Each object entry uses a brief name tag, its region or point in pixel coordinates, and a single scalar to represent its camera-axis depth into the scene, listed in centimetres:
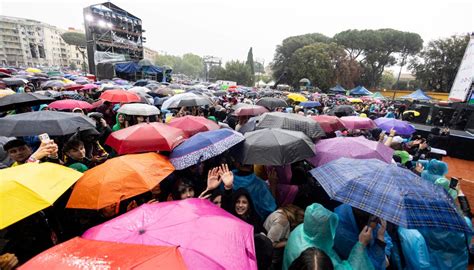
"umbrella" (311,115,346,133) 577
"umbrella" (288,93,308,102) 1273
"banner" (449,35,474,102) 1330
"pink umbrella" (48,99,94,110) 560
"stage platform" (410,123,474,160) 1066
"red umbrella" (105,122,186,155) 340
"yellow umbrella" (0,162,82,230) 170
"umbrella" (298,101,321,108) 1162
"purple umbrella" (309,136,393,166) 352
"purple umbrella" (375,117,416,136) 649
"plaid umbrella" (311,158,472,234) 188
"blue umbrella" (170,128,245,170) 301
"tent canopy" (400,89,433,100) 2151
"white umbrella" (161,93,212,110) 656
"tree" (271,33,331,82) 4859
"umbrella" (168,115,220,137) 453
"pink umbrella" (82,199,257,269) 145
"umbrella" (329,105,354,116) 970
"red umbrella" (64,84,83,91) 1186
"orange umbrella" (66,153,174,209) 227
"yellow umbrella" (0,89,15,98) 639
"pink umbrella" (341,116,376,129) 627
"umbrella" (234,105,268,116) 662
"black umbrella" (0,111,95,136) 324
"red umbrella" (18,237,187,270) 117
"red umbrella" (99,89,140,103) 673
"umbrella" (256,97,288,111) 892
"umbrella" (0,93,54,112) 456
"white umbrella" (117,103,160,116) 538
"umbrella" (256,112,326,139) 426
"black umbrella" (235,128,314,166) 305
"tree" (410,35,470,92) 3300
